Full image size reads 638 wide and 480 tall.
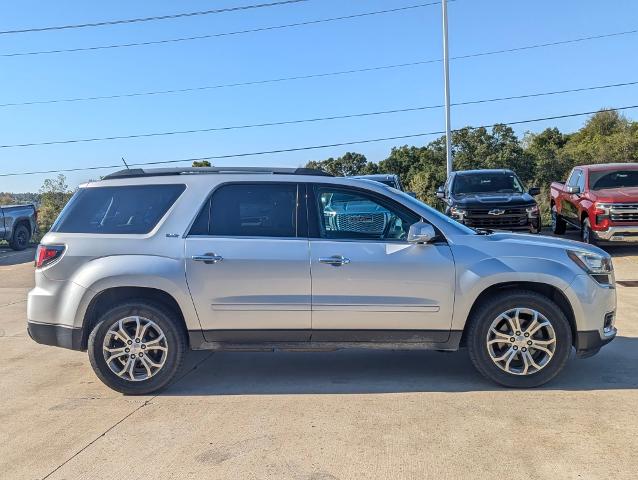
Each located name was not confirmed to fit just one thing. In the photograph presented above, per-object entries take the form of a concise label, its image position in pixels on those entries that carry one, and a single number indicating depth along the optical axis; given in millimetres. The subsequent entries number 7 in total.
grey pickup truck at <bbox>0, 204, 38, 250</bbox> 17931
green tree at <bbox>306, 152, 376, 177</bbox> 48288
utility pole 23016
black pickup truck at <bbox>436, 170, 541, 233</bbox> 12695
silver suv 4891
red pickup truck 12125
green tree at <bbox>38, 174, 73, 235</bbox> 26906
